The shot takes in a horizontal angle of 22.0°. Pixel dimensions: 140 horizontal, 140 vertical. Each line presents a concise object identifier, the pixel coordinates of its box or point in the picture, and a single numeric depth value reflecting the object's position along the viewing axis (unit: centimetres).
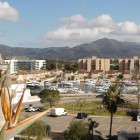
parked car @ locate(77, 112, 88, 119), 3871
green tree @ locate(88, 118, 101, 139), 2697
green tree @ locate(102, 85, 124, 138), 2873
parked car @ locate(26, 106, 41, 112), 4328
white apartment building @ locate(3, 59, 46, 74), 17162
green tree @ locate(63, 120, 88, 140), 2456
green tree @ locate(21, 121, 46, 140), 2244
